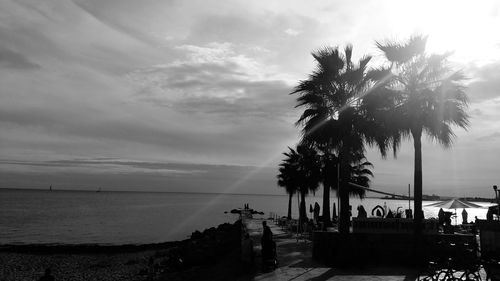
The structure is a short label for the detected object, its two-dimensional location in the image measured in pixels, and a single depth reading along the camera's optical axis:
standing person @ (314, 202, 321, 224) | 29.14
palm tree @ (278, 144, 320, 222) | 36.69
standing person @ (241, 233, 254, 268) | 15.98
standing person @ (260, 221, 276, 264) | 15.06
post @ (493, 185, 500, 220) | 18.44
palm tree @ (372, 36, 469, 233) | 15.83
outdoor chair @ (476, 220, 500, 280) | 15.54
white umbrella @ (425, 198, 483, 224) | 23.16
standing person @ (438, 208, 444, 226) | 24.93
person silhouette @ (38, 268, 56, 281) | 15.28
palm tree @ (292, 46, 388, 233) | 17.72
